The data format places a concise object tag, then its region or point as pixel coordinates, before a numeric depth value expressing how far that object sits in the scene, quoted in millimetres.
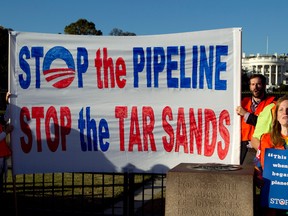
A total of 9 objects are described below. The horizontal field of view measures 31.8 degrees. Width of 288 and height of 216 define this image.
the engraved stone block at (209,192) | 4133
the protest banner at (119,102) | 5285
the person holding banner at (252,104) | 5340
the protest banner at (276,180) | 3938
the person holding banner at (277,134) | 3992
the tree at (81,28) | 57694
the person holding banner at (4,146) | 5504
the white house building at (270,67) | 120775
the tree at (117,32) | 61156
